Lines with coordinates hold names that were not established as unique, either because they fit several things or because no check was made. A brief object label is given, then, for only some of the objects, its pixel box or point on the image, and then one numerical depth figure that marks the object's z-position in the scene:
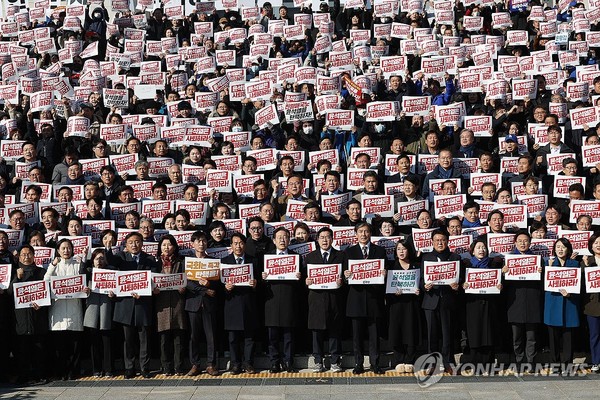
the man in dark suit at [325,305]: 13.16
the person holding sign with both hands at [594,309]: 12.84
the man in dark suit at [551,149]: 15.56
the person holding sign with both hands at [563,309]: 12.85
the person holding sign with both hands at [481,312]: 13.07
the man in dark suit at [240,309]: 13.20
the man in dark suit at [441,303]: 13.02
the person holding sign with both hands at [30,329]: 13.02
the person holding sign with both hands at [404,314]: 13.12
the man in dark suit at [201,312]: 13.21
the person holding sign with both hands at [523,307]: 13.01
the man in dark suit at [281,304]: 13.23
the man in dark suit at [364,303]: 13.14
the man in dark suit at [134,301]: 13.15
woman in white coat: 13.11
